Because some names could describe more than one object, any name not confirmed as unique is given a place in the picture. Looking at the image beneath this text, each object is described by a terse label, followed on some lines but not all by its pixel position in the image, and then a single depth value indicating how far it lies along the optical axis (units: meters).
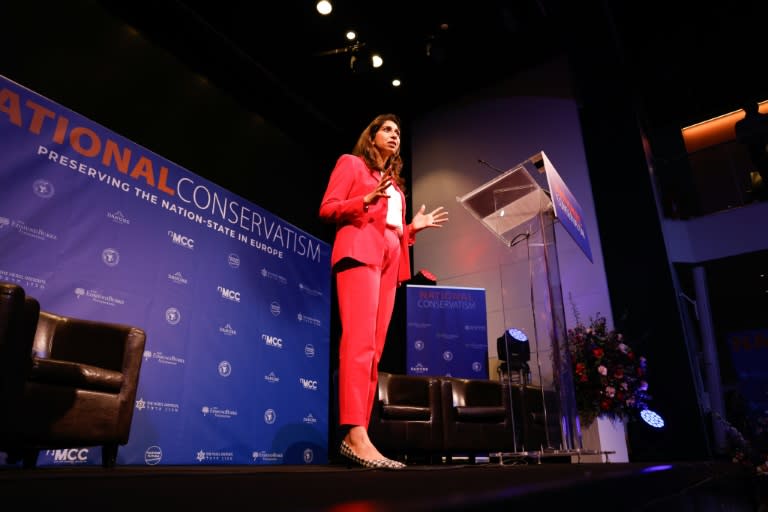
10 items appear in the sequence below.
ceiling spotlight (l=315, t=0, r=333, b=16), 5.20
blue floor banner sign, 5.68
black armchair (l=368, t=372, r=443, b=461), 3.99
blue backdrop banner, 3.37
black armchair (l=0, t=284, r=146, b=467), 2.41
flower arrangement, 4.64
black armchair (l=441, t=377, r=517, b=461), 4.23
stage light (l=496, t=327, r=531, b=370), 2.48
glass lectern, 2.36
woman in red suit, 1.80
